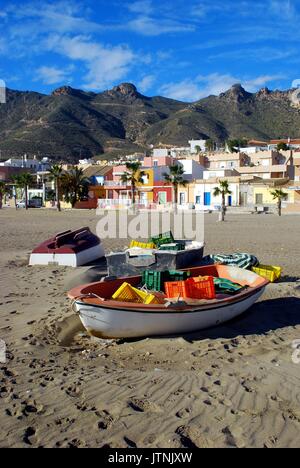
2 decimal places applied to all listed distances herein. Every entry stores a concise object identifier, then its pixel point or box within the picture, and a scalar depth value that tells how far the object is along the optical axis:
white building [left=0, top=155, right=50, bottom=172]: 85.62
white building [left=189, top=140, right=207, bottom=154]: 91.39
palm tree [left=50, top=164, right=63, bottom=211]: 50.83
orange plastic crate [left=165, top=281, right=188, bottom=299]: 7.92
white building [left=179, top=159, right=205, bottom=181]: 57.84
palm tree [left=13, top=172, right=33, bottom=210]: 53.35
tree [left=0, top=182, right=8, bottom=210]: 62.81
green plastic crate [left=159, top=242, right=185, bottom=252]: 12.05
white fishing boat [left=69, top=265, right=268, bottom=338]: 6.46
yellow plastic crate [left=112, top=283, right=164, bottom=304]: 7.26
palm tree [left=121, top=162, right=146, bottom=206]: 49.97
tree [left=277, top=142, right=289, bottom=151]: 72.44
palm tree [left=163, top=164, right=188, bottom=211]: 49.09
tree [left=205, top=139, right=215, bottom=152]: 89.43
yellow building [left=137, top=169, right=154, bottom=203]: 54.26
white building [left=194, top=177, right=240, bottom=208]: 49.97
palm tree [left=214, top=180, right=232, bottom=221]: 38.54
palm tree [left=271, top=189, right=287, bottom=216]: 37.31
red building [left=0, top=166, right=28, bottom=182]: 76.66
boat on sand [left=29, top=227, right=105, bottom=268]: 13.15
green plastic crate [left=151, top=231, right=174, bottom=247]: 13.61
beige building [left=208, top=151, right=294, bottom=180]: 57.00
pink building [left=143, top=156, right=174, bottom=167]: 58.78
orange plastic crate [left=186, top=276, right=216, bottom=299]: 7.88
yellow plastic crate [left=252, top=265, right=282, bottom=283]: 10.52
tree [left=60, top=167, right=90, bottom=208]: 54.72
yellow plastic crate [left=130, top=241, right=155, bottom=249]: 13.12
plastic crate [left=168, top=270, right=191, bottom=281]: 8.82
